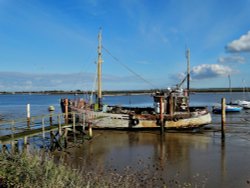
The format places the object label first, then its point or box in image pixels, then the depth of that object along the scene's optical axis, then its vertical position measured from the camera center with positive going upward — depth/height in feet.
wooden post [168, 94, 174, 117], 59.68 -3.68
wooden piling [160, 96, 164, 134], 54.86 -5.30
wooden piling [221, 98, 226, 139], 50.24 -6.44
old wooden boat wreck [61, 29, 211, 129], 58.49 -6.41
